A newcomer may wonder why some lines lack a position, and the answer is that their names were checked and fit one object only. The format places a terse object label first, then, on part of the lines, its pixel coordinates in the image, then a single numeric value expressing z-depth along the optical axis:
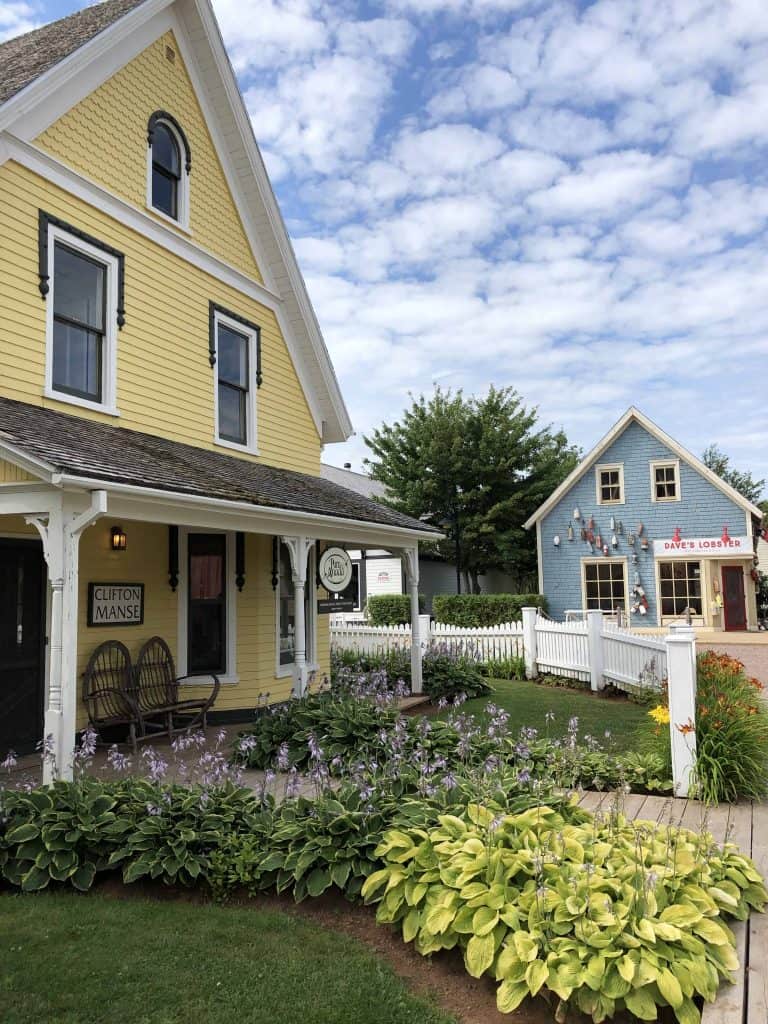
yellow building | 7.11
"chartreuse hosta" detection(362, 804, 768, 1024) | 3.23
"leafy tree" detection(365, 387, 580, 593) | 28.39
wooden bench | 8.45
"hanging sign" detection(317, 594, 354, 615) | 10.90
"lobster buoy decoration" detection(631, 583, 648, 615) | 24.62
